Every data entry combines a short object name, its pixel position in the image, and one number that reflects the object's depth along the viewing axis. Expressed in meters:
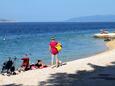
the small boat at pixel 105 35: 61.06
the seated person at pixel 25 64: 21.30
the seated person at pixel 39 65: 21.64
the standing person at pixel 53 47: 20.14
